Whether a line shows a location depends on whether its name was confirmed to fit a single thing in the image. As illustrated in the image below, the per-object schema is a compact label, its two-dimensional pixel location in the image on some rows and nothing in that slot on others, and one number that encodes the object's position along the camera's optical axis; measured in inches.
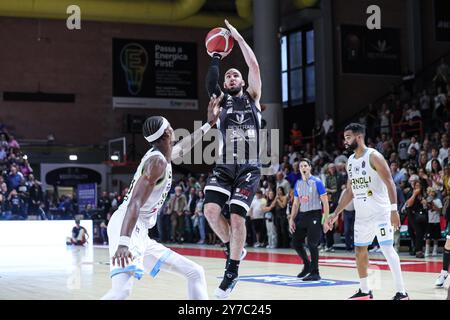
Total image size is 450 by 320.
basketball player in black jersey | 288.2
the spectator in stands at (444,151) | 658.8
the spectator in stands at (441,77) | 934.0
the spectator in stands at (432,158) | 629.4
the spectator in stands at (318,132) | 1024.9
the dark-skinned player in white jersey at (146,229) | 206.8
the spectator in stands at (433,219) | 585.3
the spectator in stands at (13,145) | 1038.8
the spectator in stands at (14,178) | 914.7
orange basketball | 301.4
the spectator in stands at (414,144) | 739.1
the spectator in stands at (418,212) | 585.6
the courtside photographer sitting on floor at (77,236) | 874.8
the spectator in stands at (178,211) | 905.5
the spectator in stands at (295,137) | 1027.3
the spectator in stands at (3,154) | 997.6
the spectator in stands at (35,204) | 912.4
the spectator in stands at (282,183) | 748.7
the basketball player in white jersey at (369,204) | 296.5
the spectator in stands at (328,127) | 996.2
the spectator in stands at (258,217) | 772.6
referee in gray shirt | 417.7
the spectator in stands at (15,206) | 873.5
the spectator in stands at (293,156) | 905.6
